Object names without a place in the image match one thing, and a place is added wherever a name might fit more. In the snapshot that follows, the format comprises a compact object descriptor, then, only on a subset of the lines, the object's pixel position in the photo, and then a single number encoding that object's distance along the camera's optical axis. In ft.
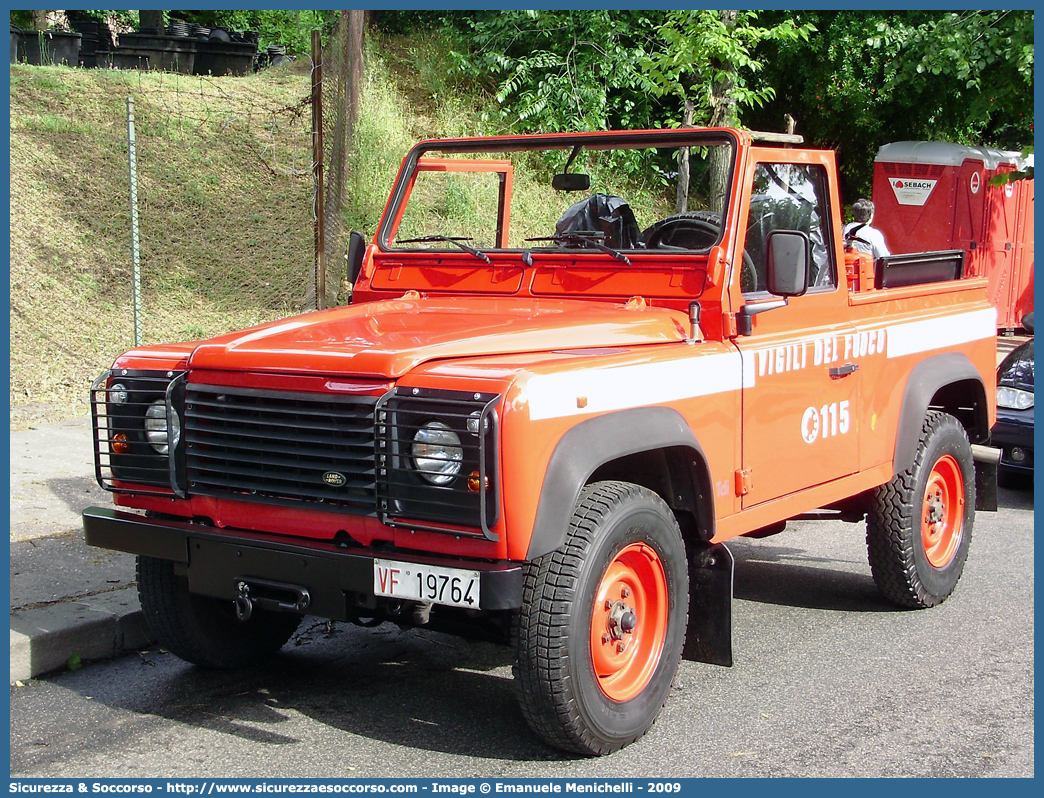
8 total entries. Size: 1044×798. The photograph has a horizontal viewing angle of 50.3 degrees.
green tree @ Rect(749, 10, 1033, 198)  48.55
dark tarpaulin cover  17.43
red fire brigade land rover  12.05
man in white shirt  30.01
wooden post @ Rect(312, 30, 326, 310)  29.40
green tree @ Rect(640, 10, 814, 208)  30.35
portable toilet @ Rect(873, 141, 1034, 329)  55.06
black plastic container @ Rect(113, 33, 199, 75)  63.36
